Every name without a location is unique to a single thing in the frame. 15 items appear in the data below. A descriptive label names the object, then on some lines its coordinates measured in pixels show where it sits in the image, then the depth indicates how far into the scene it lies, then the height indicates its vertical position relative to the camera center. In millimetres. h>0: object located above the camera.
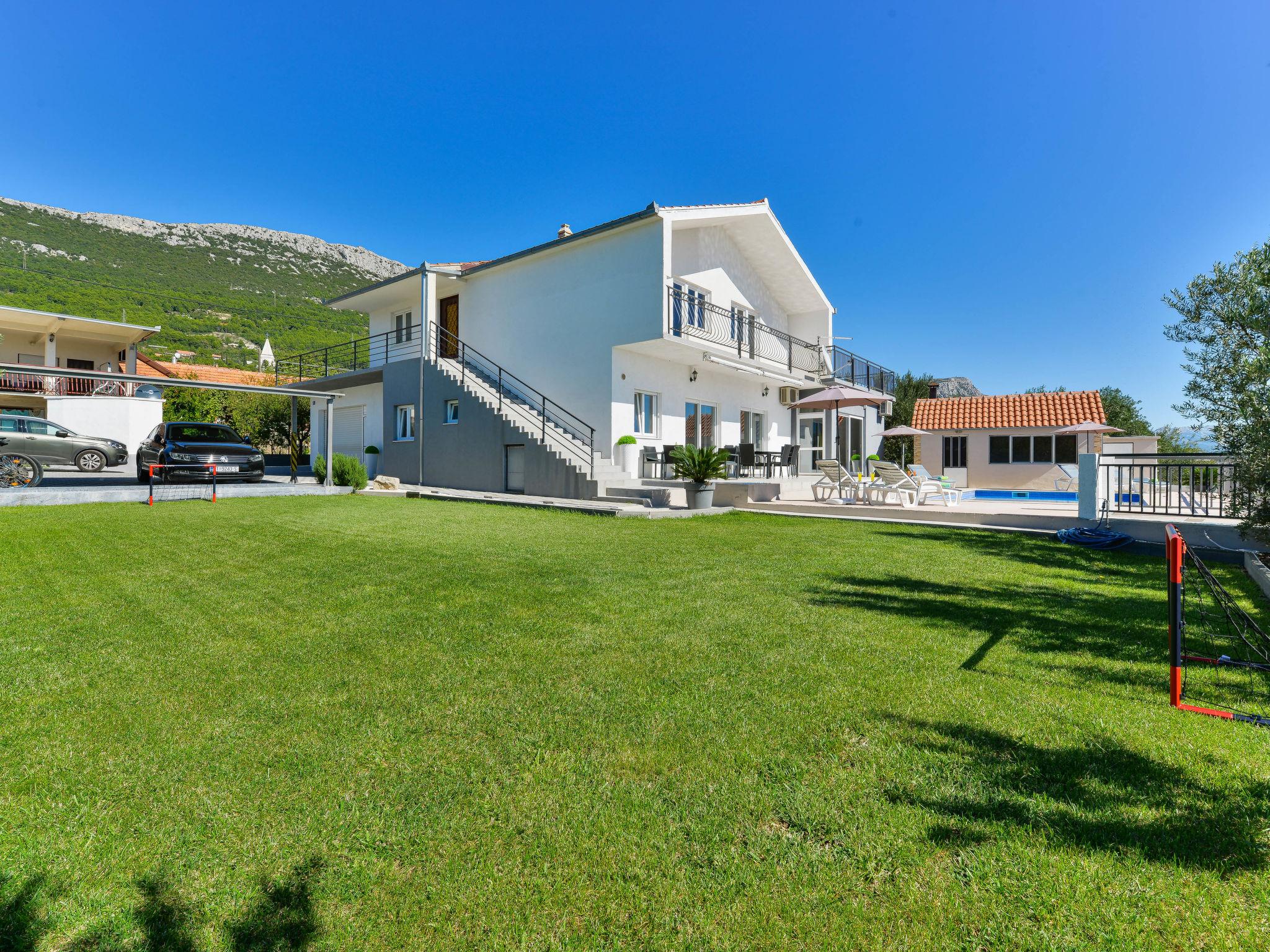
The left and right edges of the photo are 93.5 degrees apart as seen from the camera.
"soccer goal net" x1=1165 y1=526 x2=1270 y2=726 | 3070 -1163
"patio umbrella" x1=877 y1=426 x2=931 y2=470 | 26438 +1999
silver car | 17297 +824
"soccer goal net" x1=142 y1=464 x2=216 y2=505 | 13803 -233
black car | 14852 +481
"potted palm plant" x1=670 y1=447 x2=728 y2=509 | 13375 +114
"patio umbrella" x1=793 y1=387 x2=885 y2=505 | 17125 +2245
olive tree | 6680 +1472
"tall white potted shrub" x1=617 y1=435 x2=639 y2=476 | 16328 +546
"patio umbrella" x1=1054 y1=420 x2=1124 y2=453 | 23391 +1964
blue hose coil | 8688 -900
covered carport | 12594 -180
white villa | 15992 +3756
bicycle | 14484 +8
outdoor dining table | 18547 +585
